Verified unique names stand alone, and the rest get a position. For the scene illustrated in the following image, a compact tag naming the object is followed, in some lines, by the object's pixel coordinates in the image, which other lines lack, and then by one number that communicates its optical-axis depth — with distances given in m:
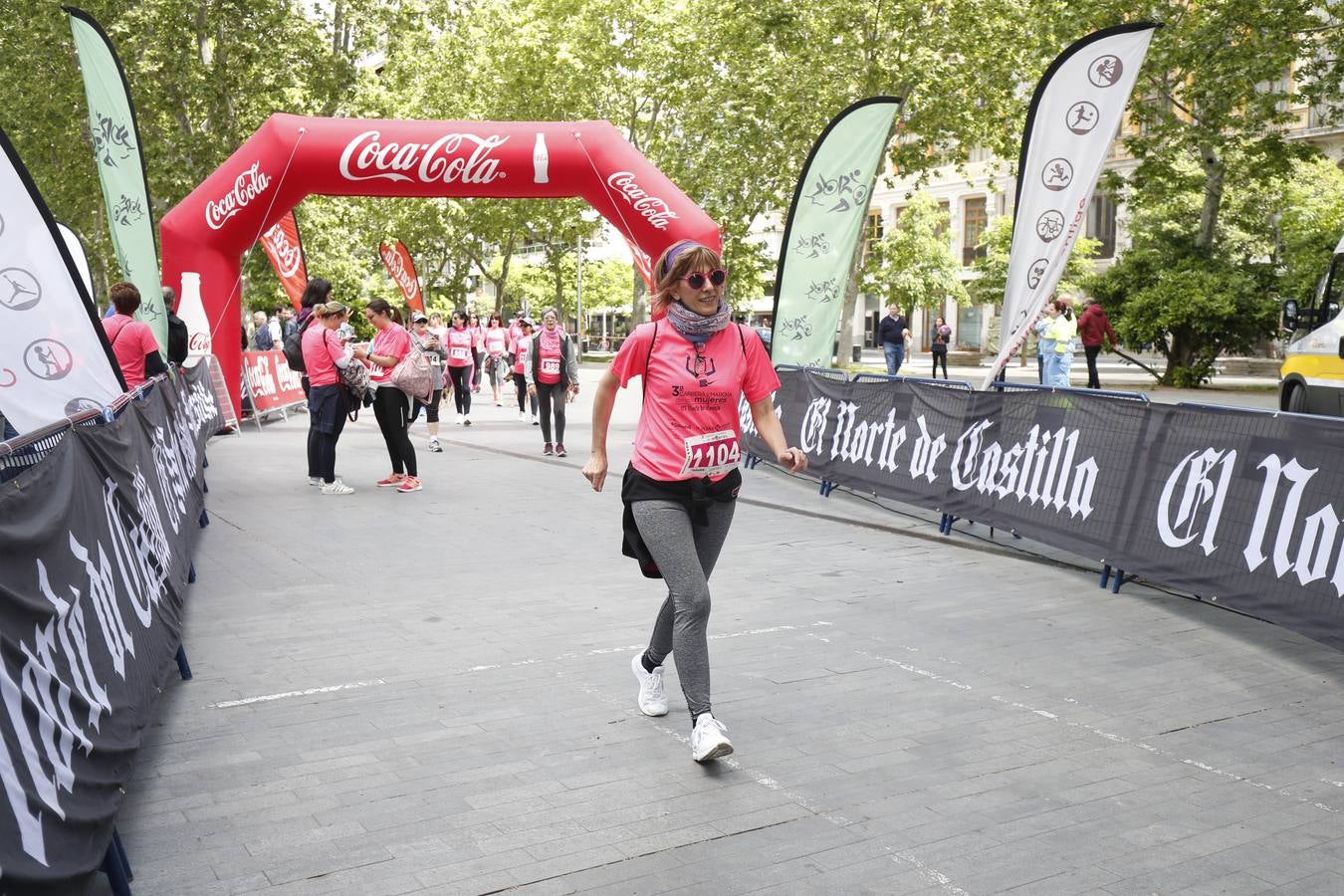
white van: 15.55
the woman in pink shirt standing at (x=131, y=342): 10.22
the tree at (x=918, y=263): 51.72
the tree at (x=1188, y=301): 28.12
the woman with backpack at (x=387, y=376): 11.97
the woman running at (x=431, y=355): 14.22
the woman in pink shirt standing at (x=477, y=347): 27.67
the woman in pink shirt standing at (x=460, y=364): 21.28
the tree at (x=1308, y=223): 29.14
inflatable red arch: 15.59
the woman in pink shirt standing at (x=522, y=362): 22.43
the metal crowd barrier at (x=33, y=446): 4.07
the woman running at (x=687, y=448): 4.80
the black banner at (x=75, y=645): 2.95
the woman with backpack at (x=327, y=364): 11.76
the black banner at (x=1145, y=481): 6.30
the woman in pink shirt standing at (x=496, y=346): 26.72
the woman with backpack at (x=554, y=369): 14.74
